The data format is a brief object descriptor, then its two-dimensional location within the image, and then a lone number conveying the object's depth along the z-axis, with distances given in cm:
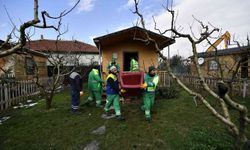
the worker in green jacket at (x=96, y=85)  568
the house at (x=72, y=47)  2014
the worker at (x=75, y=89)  503
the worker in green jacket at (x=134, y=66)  665
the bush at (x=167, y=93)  692
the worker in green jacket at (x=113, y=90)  434
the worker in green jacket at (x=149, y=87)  430
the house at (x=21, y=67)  907
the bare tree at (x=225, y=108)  154
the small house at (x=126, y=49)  765
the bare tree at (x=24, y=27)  180
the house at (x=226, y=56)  1072
